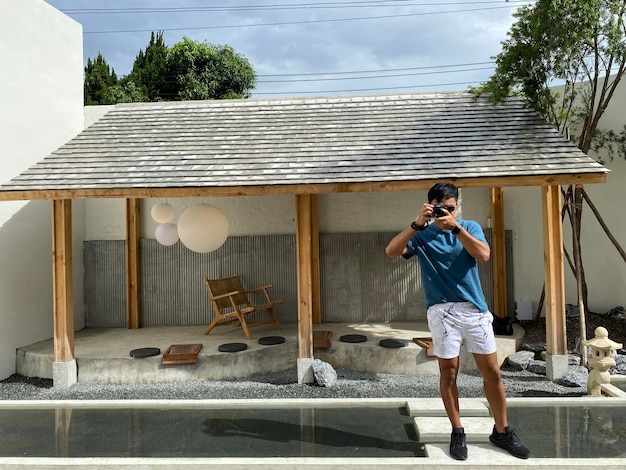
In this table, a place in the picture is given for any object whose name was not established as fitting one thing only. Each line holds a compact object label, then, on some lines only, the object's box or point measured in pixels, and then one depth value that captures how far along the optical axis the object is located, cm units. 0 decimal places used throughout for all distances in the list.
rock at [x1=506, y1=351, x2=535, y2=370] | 605
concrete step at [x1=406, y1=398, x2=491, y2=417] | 409
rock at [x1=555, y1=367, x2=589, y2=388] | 537
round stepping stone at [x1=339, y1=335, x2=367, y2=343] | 653
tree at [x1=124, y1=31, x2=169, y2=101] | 2252
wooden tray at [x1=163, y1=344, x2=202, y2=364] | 596
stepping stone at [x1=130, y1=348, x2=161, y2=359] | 605
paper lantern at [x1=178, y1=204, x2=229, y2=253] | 551
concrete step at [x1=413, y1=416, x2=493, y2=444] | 353
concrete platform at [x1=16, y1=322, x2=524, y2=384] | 599
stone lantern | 469
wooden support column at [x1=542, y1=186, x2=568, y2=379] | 563
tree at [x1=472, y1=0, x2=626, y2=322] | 625
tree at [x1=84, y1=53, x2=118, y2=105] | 2271
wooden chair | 682
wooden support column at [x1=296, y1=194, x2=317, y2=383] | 574
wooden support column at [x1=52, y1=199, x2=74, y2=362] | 586
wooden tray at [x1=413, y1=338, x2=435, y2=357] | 596
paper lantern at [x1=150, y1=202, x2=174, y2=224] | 647
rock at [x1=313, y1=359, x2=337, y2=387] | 564
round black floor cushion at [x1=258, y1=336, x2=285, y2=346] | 649
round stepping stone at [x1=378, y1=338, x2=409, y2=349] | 619
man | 307
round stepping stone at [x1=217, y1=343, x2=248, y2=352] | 620
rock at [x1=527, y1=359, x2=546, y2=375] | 588
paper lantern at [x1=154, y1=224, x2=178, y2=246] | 634
